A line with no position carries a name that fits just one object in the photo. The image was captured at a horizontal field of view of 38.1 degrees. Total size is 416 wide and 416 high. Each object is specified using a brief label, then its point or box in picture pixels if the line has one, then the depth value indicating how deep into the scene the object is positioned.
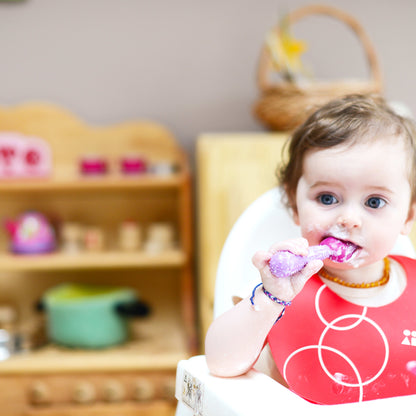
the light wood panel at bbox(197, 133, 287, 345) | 1.37
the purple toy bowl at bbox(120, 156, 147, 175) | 1.69
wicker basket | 1.51
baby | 0.72
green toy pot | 1.60
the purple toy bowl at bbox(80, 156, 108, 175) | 1.67
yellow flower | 1.53
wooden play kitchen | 1.53
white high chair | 0.61
